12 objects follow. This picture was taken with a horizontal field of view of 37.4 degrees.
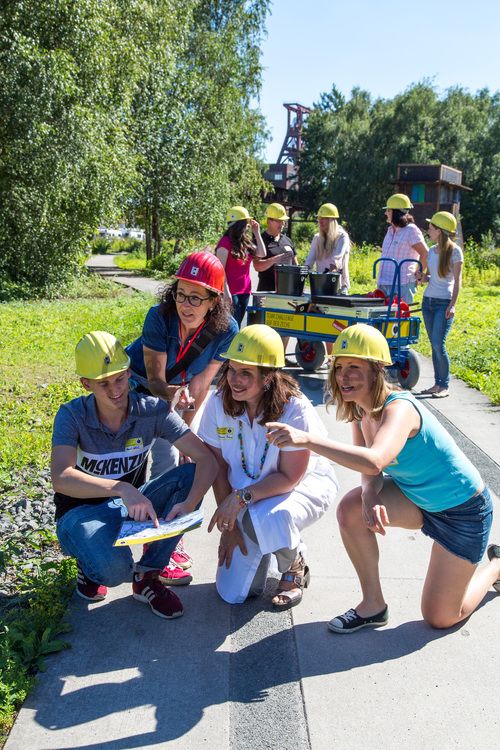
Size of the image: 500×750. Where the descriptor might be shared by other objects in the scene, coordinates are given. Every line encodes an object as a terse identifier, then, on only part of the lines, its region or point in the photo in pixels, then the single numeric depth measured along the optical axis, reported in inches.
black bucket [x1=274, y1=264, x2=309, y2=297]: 337.1
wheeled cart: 312.5
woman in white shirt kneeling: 136.7
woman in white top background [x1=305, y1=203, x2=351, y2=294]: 350.6
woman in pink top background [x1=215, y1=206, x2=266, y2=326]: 314.0
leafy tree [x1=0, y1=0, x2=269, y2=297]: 565.3
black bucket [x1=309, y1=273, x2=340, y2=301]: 327.6
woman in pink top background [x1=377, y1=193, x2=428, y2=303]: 336.5
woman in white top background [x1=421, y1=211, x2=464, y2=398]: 311.4
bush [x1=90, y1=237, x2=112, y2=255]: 1803.9
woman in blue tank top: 125.9
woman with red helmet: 159.2
